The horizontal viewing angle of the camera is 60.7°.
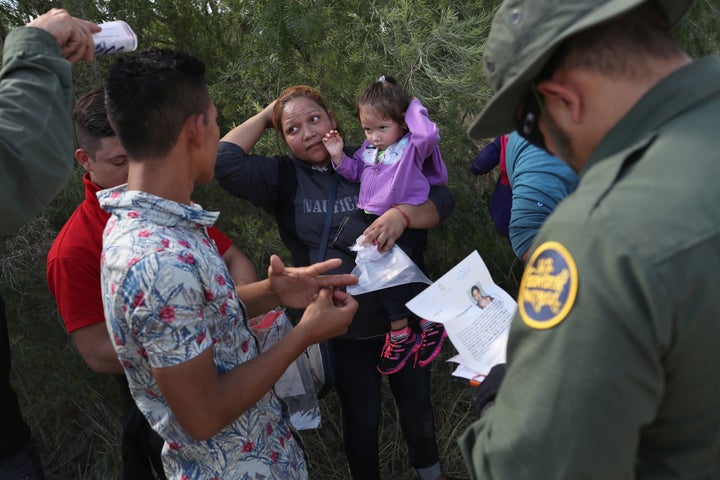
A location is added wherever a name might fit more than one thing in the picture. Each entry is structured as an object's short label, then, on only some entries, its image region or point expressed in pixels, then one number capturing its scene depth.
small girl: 2.80
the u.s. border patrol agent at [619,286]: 0.91
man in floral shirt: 1.52
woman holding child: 2.81
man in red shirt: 2.12
